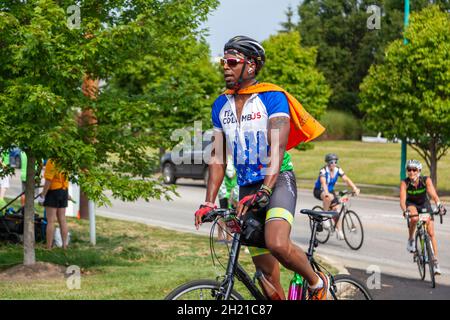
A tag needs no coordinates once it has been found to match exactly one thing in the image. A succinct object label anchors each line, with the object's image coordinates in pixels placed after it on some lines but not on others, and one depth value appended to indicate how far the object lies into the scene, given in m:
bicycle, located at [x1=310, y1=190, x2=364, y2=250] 14.48
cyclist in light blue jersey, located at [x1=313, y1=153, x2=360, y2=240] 15.03
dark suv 29.69
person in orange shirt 12.45
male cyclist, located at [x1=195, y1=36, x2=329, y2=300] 5.13
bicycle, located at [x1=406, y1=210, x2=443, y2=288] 10.98
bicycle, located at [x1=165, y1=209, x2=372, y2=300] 4.80
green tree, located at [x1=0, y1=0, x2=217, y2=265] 9.05
